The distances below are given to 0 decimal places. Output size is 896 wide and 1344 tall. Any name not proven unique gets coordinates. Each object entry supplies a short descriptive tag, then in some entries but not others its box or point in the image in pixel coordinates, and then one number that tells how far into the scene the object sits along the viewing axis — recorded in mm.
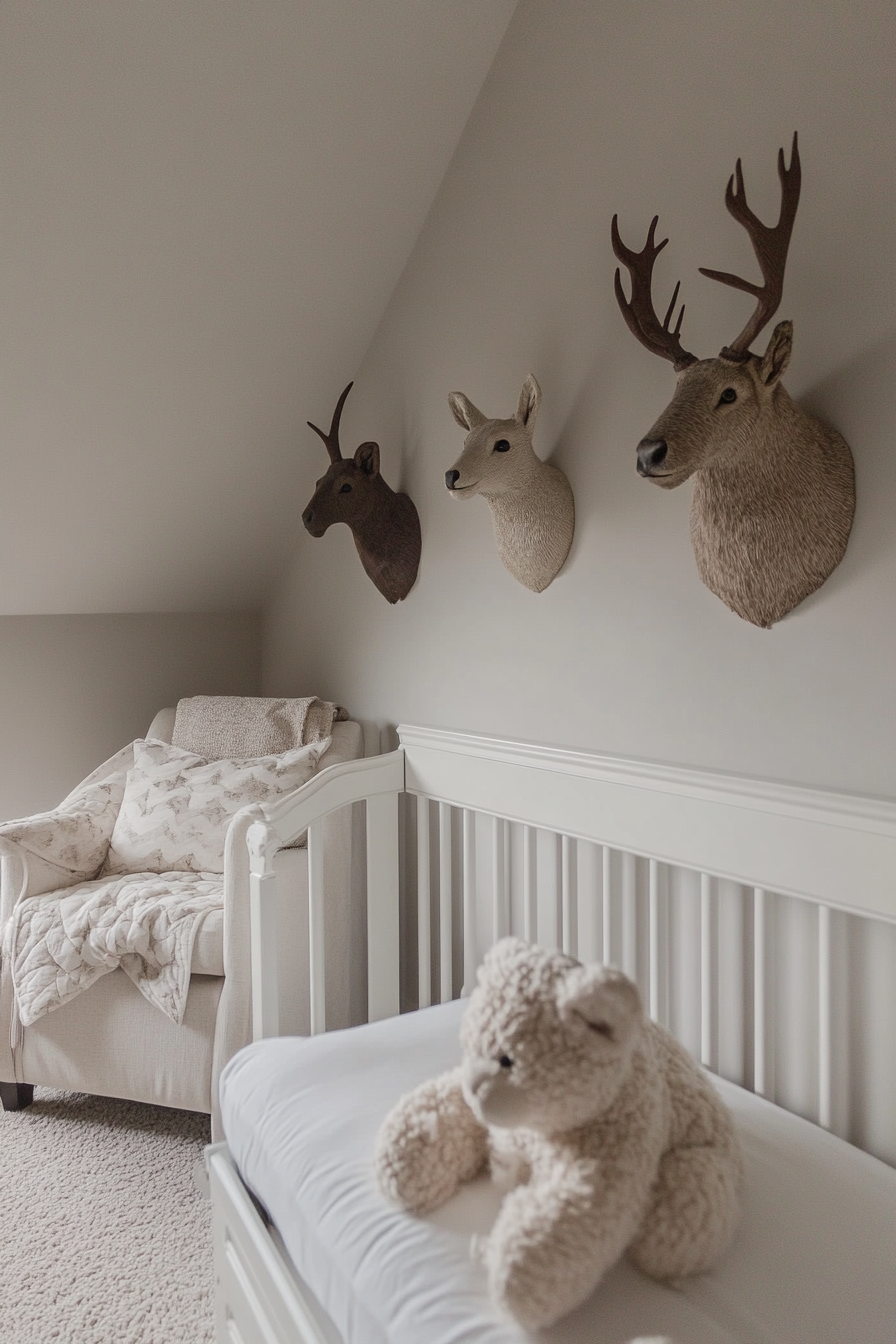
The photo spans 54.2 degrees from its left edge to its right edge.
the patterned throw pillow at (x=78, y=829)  2242
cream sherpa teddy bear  782
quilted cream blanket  1946
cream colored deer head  1634
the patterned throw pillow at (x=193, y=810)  2340
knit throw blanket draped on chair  2480
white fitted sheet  795
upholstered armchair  1933
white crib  875
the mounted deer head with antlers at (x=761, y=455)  1144
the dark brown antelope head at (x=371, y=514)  2191
